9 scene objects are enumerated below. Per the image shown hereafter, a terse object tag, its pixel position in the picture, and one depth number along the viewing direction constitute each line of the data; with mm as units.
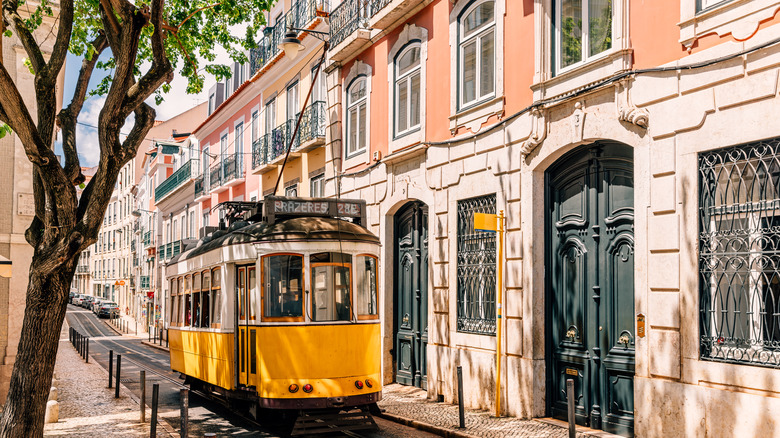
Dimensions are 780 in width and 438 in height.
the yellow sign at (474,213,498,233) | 11555
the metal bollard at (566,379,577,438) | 8398
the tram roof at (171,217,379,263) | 10641
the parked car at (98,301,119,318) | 55819
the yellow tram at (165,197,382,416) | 10289
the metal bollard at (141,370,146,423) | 12168
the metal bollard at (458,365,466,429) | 10594
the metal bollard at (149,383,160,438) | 9961
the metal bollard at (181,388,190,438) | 8852
